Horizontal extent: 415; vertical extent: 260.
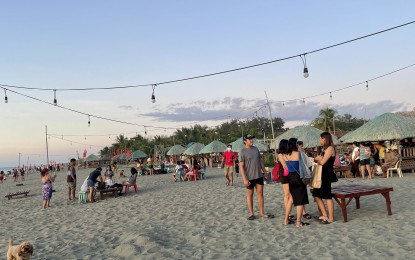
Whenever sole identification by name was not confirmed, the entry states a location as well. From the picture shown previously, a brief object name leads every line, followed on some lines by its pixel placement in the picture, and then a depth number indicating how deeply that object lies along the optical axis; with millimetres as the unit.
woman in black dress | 6012
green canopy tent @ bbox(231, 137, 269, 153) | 26531
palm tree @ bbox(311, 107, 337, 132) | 48875
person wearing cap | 6754
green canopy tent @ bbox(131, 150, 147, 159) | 39812
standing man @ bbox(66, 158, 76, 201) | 12361
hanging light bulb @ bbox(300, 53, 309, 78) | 11422
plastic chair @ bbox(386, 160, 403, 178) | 13328
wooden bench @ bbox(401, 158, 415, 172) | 14469
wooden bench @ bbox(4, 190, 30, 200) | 15114
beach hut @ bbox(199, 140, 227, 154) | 26819
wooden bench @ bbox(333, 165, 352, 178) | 13908
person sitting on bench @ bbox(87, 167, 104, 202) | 11773
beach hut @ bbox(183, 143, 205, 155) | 29080
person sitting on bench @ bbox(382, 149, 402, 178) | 13472
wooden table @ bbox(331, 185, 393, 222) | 6140
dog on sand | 4508
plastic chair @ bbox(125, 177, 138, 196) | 13323
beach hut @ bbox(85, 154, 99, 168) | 49450
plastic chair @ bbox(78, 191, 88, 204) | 11820
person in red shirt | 13672
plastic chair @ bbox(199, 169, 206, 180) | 18156
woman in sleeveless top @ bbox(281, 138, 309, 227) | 5961
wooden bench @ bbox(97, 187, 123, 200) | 12102
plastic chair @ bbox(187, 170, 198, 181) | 17830
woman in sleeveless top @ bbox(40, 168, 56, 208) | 11453
